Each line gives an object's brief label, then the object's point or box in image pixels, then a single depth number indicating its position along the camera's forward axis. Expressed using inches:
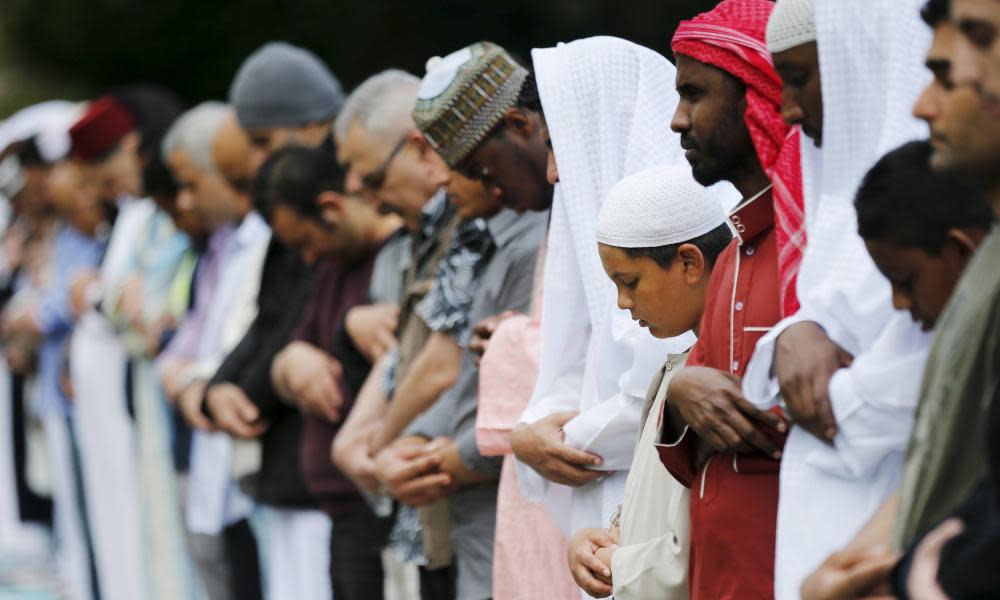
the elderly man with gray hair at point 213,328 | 476.3
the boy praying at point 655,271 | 247.7
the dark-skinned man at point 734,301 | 223.9
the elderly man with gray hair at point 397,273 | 345.8
